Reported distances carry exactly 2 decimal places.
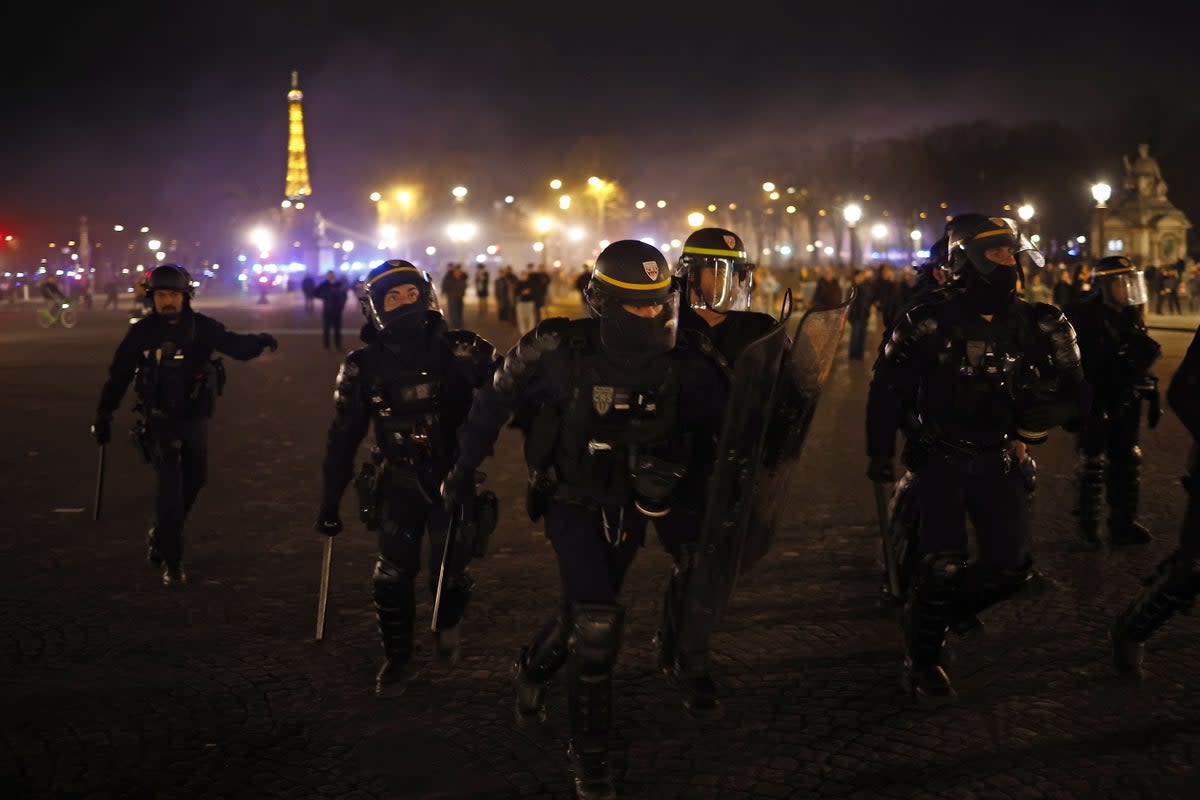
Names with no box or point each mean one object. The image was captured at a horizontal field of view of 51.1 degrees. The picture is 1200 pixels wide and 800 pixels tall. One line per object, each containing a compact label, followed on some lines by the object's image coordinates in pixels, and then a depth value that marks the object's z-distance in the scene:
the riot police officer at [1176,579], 4.54
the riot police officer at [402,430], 4.91
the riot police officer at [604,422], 4.01
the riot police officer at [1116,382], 7.27
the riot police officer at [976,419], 4.67
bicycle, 37.06
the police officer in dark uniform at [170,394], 6.60
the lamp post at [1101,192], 30.39
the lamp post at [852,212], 48.20
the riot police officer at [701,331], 4.28
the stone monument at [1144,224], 54.03
